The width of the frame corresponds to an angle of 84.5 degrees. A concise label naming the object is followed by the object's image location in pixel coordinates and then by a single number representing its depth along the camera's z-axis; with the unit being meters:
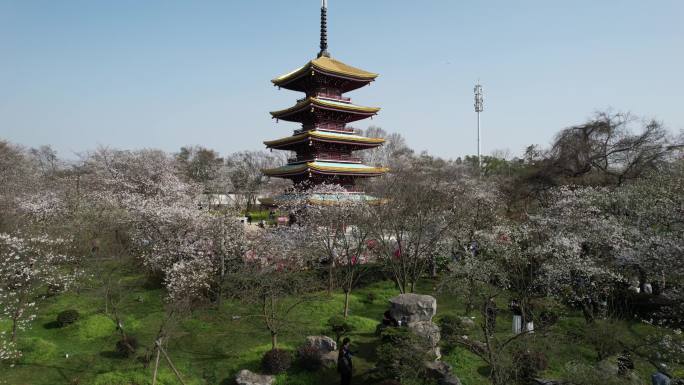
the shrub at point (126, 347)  14.09
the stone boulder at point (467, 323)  16.04
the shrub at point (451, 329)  14.82
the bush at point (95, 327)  16.59
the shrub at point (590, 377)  8.88
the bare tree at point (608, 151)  28.84
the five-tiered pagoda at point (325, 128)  29.77
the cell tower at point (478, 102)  75.44
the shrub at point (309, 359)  13.61
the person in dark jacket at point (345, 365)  12.01
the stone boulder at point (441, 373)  12.38
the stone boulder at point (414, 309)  15.02
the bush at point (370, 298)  21.23
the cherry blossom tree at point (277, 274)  15.35
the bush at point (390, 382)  11.29
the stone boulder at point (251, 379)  12.57
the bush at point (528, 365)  12.40
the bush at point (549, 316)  16.36
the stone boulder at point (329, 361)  13.62
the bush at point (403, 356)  11.82
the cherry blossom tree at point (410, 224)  20.91
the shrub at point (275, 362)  13.22
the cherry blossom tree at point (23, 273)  15.66
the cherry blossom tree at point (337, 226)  21.98
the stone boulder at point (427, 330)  13.43
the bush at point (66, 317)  17.42
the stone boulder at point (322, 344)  14.19
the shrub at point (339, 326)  16.16
